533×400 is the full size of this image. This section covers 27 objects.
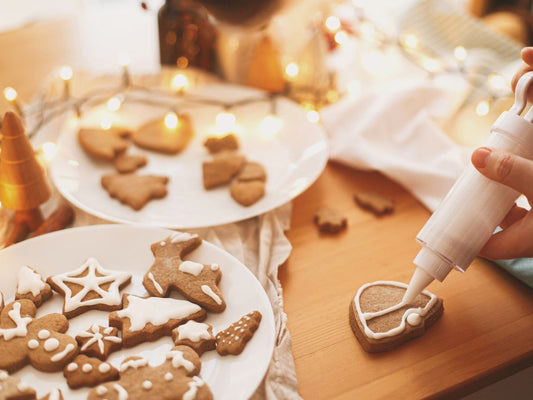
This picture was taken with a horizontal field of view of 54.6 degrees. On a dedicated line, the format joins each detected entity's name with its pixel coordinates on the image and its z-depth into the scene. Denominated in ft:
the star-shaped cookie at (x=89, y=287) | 2.45
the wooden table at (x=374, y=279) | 2.37
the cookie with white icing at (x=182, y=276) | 2.49
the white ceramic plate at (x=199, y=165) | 3.16
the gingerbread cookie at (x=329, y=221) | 3.20
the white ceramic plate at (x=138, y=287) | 2.21
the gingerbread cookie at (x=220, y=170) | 3.36
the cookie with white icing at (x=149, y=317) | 2.34
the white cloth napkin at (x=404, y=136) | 3.53
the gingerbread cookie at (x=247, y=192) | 3.22
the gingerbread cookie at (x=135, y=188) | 3.16
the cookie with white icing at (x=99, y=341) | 2.27
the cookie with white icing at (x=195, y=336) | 2.30
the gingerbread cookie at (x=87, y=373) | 2.15
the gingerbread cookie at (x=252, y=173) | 3.41
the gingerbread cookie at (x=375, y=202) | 3.37
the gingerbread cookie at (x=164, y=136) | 3.66
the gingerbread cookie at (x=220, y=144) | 3.70
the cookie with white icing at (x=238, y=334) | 2.30
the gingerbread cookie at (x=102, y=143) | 3.50
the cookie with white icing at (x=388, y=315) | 2.44
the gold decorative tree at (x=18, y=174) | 2.67
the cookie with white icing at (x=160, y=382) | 2.08
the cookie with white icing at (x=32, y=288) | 2.46
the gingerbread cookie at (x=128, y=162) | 3.46
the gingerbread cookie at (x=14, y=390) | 2.05
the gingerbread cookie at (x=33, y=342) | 2.19
